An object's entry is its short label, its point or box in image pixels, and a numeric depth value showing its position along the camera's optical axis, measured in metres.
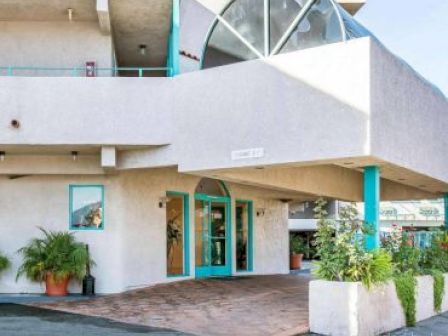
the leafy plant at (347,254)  11.02
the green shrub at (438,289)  14.23
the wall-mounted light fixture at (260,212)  21.80
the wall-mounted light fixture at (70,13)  15.04
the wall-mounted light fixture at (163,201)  17.11
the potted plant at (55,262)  14.68
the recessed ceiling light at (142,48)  18.03
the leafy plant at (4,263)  15.07
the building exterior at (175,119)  12.16
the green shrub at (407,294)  12.34
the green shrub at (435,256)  14.77
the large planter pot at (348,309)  10.72
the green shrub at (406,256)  13.22
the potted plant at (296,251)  25.61
